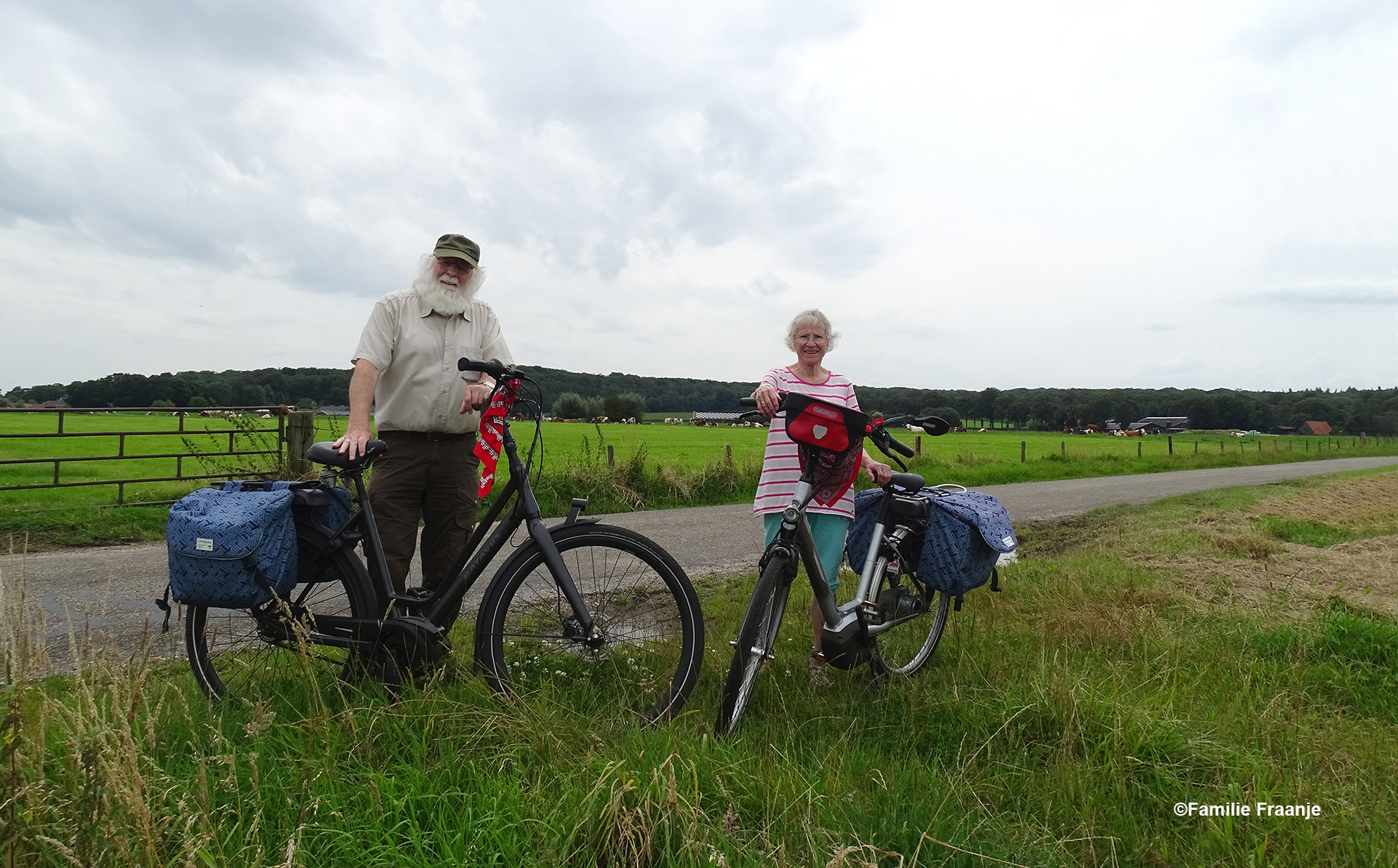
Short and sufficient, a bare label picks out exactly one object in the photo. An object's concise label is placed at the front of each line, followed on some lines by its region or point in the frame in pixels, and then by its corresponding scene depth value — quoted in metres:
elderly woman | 4.03
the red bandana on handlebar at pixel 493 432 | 3.52
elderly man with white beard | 3.70
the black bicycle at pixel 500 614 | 3.27
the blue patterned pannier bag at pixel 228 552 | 3.18
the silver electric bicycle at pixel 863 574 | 3.24
